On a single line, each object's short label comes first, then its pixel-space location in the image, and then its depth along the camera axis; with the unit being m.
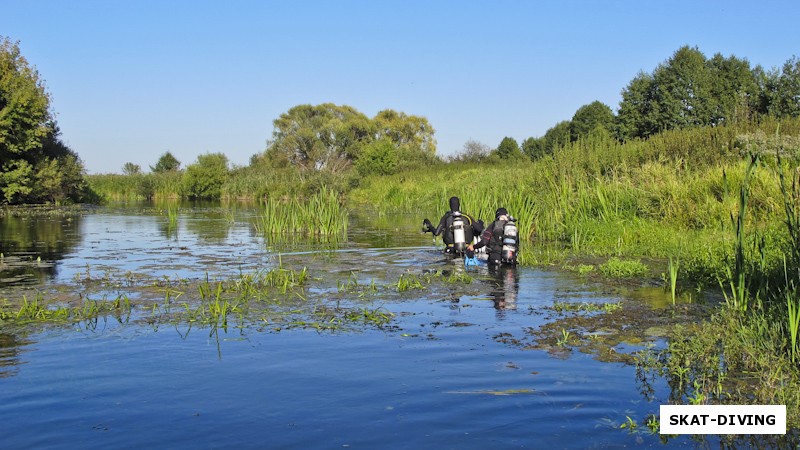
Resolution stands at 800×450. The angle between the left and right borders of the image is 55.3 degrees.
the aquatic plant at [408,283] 12.35
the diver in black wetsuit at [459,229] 16.03
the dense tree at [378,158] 60.74
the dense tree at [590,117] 67.94
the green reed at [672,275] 10.28
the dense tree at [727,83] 47.06
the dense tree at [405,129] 99.19
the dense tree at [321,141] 91.06
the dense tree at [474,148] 79.69
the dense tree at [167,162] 93.56
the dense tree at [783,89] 42.69
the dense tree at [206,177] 63.84
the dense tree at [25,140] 39.75
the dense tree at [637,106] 48.95
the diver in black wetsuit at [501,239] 14.51
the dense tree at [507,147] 75.73
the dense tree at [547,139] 71.61
